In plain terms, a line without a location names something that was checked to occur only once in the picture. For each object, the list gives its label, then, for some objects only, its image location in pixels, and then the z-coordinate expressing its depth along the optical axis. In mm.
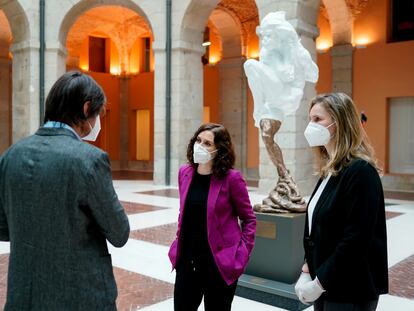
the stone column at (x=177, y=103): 14531
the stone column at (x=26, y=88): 14906
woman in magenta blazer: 2797
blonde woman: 2100
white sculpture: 4758
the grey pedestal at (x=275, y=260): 4434
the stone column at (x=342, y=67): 15305
